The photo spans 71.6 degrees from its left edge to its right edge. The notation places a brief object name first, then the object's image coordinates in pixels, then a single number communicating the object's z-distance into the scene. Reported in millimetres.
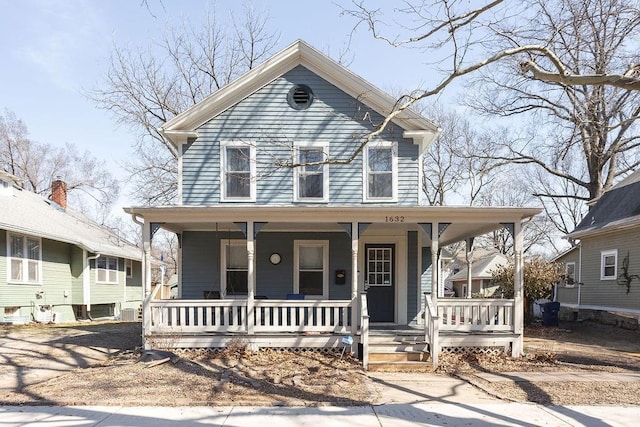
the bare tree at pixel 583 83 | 5710
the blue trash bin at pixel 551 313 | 15758
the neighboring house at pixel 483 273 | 31516
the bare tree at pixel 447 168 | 29969
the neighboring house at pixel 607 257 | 14523
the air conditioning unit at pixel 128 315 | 19766
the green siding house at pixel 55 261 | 14625
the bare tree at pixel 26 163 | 32312
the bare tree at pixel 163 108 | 20781
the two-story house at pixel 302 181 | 11562
